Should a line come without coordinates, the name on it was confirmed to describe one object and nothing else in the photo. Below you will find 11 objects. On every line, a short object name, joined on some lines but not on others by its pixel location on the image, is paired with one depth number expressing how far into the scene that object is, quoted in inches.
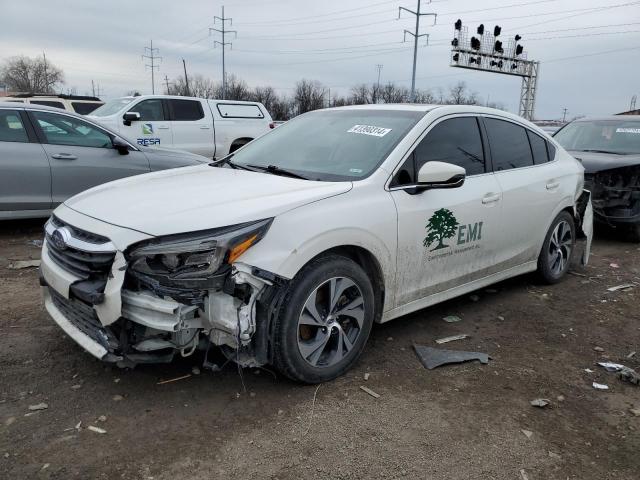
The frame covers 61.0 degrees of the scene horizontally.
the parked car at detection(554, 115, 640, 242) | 284.5
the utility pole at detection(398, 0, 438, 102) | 1573.6
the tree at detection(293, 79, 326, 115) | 2886.3
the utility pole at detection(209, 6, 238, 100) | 2073.2
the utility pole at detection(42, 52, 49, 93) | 3454.7
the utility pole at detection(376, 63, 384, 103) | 2905.0
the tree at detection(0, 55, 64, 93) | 3454.7
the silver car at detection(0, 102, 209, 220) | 252.8
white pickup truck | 466.9
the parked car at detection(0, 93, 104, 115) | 634.4
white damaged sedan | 111.1
